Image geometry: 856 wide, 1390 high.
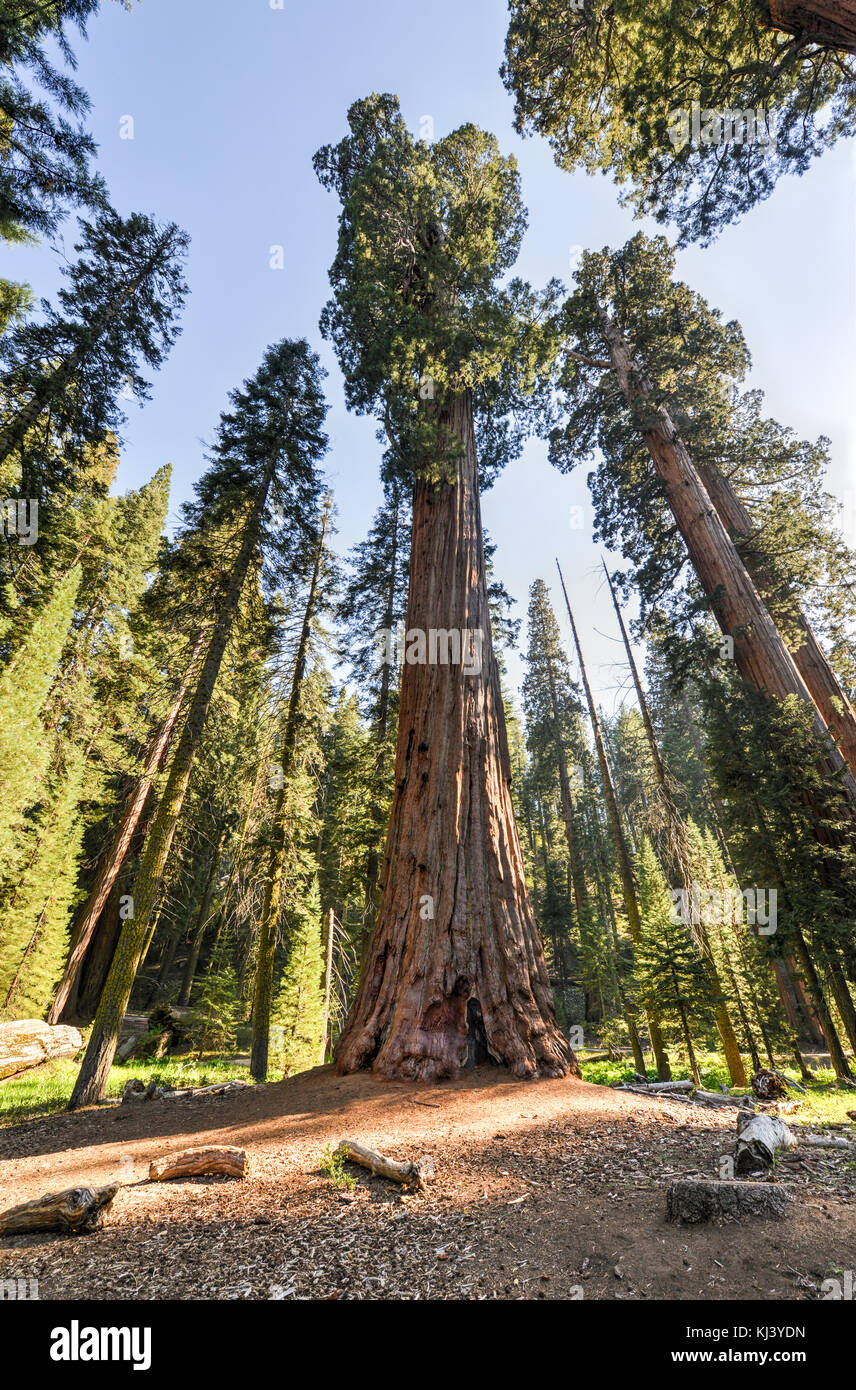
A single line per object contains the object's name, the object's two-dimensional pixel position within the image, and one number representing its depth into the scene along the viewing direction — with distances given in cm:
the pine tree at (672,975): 1127
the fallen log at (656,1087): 621
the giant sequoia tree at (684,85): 592
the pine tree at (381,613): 1229
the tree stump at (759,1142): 275
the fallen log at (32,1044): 1173
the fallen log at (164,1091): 706
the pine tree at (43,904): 1393
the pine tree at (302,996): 1347
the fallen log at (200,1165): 326
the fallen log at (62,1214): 261
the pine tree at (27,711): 1170
